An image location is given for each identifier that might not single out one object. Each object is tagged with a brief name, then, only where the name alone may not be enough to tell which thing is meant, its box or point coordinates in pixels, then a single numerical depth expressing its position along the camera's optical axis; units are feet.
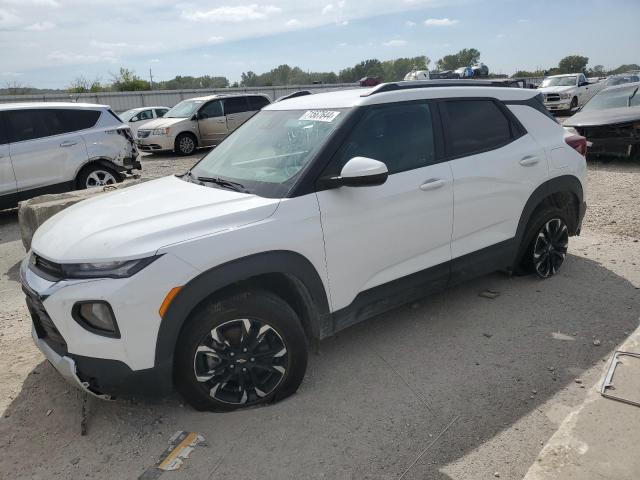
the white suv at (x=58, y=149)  25.44
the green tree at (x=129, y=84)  122.83
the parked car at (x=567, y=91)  69.67
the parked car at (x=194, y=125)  49.16
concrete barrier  18.71
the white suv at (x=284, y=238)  8.45
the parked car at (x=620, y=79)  72.28
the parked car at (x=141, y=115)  67.92
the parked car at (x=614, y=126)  31.68
